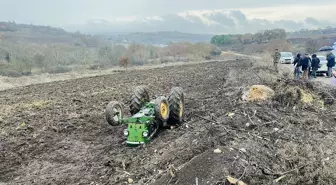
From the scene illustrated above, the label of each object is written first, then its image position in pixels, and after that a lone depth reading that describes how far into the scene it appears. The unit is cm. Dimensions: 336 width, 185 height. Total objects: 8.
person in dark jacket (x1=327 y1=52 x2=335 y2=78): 2152
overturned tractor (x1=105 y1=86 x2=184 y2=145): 913
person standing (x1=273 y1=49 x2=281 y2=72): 2291
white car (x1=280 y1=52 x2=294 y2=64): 3794
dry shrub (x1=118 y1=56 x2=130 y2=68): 4473
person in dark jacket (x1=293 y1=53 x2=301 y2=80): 1952
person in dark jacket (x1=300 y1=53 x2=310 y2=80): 1897
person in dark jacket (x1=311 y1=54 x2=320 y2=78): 2072
